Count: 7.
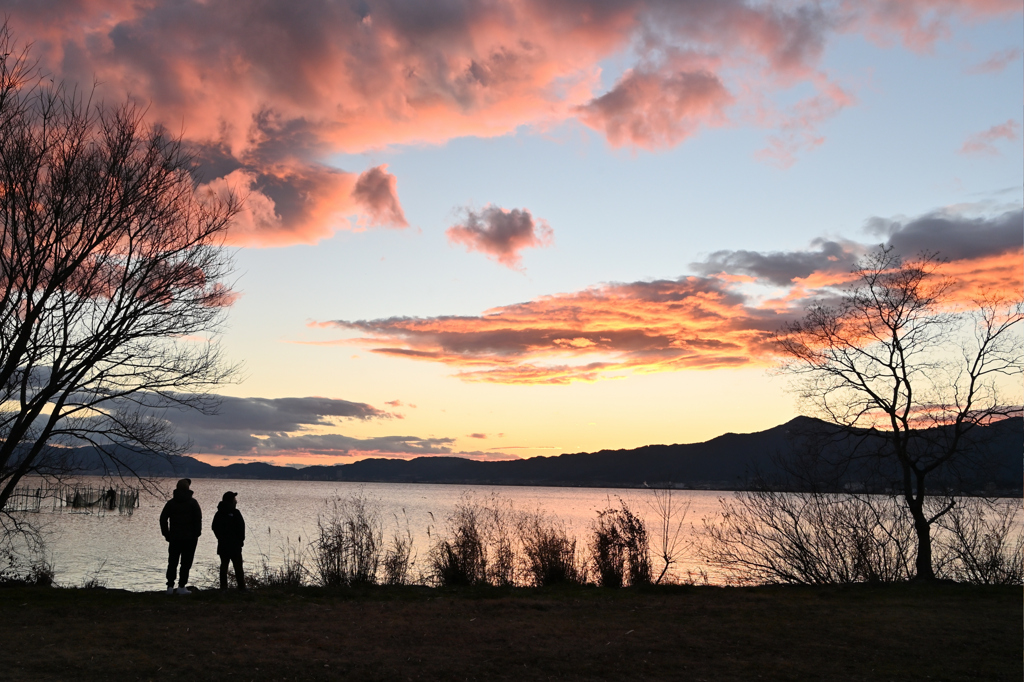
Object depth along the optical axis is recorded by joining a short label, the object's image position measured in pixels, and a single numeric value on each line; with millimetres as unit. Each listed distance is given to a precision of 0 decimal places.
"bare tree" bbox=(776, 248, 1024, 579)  16078
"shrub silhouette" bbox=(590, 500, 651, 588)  16000
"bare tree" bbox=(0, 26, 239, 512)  12680
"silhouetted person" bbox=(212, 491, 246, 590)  13414
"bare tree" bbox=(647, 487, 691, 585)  27953
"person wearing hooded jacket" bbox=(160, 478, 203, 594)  13031
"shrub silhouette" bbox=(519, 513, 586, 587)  16047
